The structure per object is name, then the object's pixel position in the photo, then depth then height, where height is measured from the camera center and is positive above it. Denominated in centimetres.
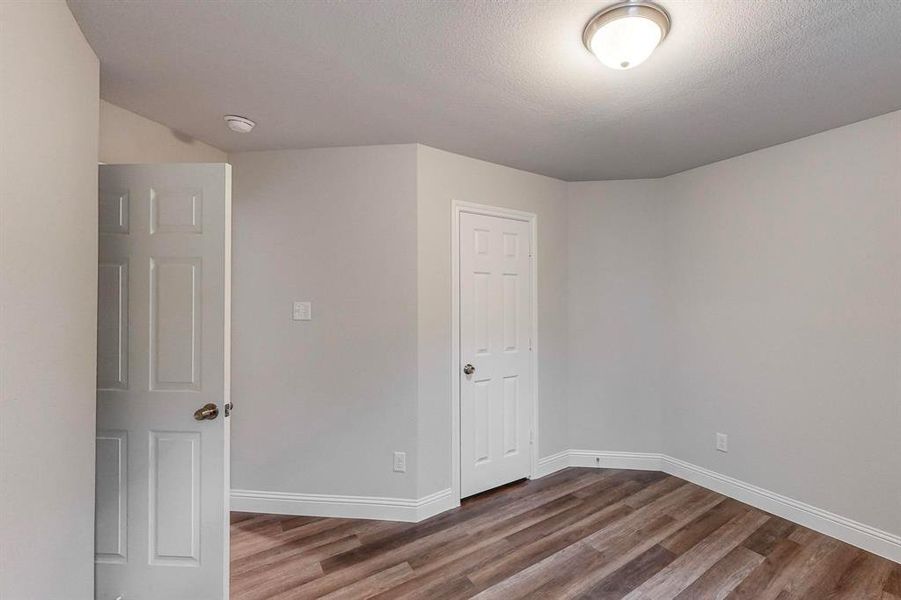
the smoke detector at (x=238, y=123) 212 +97
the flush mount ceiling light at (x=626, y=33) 132 +94
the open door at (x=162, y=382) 166 -35
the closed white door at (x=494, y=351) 281 -38
